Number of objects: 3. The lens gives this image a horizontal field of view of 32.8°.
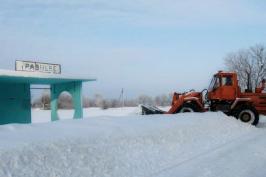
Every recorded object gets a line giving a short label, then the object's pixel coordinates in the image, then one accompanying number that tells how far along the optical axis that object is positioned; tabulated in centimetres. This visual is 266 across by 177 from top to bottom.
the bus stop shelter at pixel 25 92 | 2289
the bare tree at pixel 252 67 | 6700
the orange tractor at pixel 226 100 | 2591
